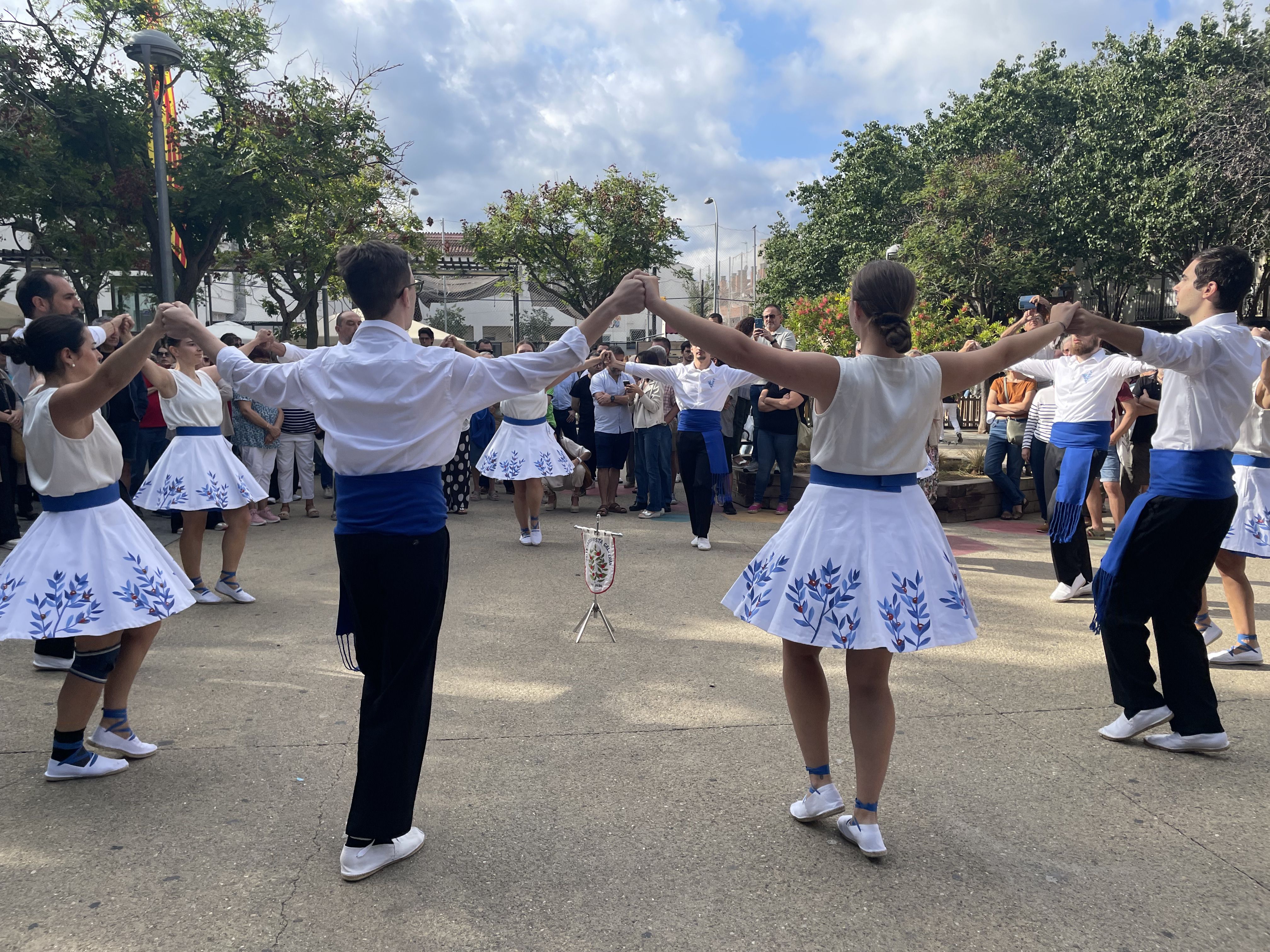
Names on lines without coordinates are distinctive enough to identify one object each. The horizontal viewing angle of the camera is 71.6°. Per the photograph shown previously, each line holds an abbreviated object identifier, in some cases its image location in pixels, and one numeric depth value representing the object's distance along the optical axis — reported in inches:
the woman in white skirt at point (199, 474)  231.8
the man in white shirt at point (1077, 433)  238.1
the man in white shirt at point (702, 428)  324.5
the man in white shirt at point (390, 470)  113.1
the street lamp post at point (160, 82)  375.6
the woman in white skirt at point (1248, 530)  189.5
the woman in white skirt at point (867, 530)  113.6
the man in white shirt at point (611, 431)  408.8
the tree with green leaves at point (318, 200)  538.3
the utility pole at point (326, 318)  929.4
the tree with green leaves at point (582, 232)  1211.9
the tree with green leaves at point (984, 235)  1095.0
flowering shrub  588.1
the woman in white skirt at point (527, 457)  325.7
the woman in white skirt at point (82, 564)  135.6
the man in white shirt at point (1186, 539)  154.0
